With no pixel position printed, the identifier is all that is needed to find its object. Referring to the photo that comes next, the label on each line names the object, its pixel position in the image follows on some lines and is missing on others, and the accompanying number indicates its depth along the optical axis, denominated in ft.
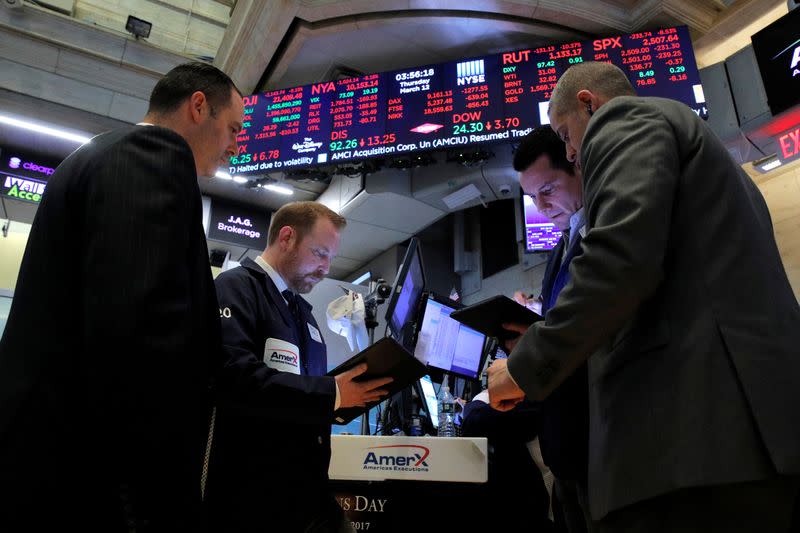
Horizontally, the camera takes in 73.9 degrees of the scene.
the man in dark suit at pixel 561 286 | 4.55
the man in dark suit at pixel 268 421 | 4.66
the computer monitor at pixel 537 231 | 17.88
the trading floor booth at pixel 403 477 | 5.96
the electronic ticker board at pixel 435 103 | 15.53
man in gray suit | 2.89
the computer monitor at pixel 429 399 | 9.03
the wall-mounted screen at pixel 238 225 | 24.75
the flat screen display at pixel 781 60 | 11.93
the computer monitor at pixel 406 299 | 7.85
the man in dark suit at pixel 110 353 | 2.62
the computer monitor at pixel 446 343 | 8.54
